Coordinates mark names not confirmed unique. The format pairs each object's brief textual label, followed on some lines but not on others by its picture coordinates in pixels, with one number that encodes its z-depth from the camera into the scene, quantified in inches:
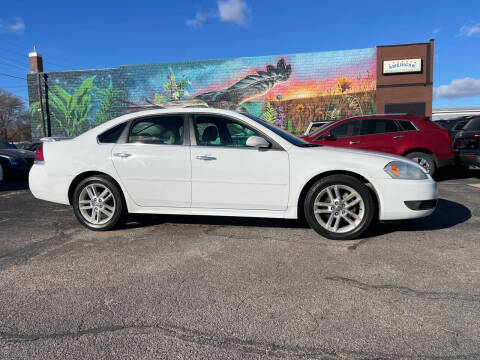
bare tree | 2021.4
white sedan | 146.8
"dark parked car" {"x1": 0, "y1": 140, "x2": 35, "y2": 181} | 350.3
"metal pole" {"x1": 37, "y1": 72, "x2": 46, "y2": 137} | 1053.9
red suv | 299.4
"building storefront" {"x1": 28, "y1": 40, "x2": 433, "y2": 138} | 848.3
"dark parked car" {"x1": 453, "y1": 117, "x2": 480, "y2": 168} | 297.3
